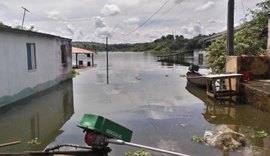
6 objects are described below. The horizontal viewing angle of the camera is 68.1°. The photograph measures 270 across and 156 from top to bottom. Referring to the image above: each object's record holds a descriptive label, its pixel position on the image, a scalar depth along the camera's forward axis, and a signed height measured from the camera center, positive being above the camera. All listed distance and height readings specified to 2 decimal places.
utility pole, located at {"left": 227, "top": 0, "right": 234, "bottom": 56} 9.78 +1.76
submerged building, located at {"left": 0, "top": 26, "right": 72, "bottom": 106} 7.68 +0.14
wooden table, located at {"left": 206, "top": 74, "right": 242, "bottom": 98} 8.13 -0.97
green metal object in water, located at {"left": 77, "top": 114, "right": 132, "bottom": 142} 2.60 -0.80
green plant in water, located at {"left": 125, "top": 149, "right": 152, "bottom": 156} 4.24 -1.88
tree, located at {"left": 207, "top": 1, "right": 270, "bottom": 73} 10.68 +1.30
